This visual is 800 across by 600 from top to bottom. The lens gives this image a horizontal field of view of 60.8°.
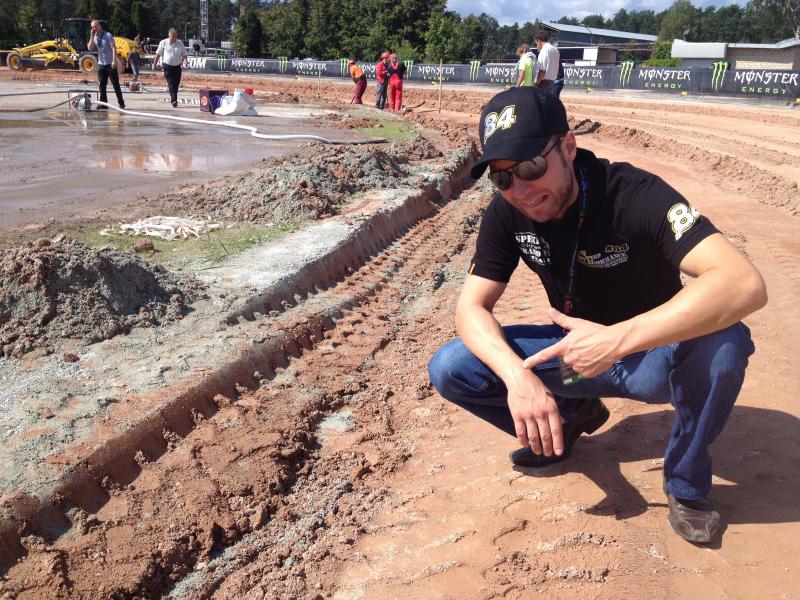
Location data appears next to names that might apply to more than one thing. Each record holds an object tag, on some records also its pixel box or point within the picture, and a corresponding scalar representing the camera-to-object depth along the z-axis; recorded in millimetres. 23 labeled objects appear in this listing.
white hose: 11955
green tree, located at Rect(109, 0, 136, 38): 52656
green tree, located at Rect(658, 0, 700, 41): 89125
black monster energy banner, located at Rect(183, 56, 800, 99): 21547
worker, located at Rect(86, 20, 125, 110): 14789
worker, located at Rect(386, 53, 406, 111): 19641
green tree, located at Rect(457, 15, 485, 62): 44684
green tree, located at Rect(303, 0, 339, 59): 51406
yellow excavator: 32781
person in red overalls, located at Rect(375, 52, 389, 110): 20281
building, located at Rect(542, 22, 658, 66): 60566
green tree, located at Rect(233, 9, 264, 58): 53844
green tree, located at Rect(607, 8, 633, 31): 122438
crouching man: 2193
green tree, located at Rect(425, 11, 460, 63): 43781
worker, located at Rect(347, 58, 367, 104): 21922
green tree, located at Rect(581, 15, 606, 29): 114588
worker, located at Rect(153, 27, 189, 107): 16823
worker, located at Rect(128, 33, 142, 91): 28328
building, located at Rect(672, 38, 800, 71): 44812
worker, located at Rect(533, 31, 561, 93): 12211
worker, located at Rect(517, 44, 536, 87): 11977
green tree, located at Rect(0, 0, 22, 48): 43606
